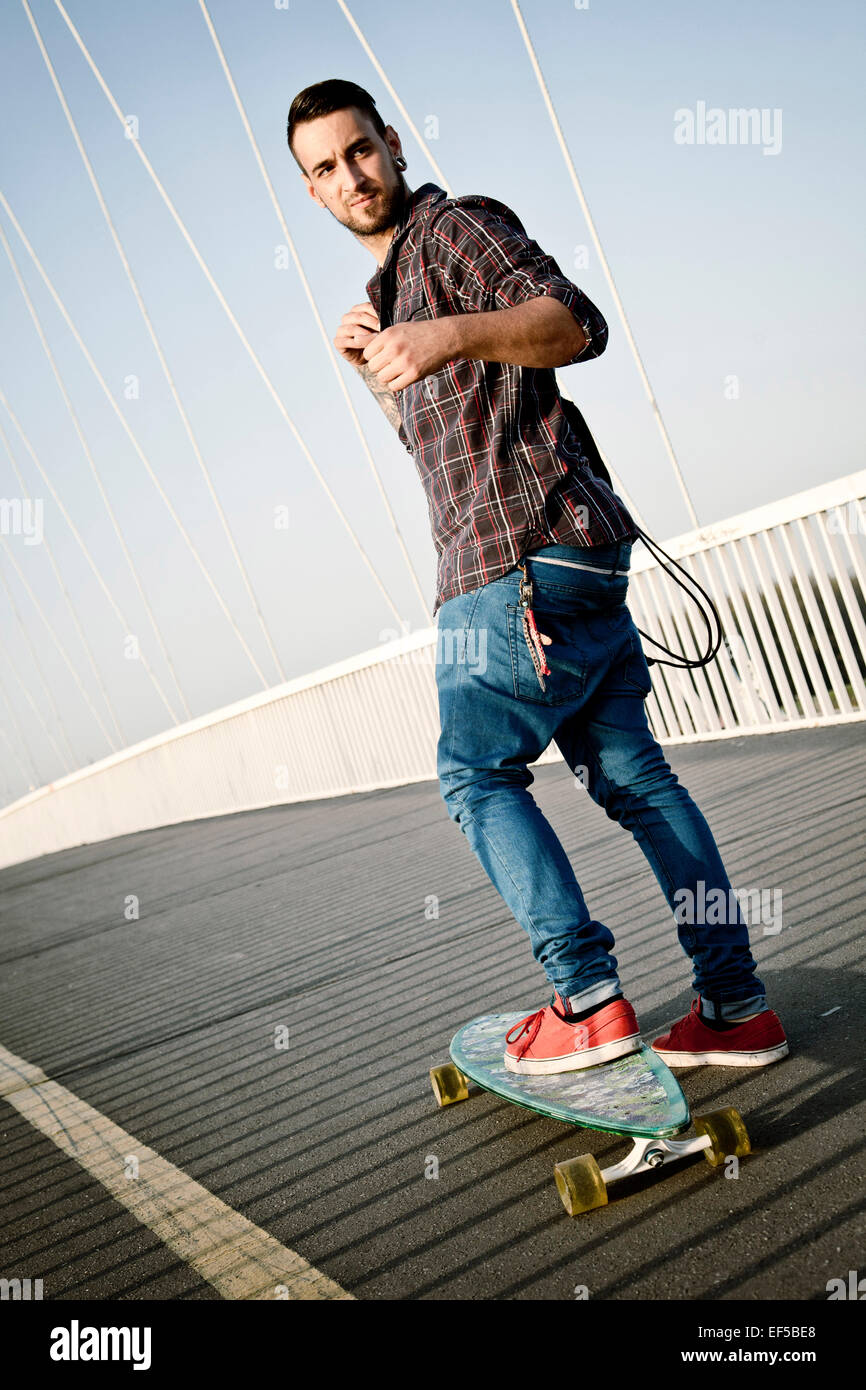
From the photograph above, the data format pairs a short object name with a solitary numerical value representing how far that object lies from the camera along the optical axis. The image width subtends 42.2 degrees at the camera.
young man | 1.84
